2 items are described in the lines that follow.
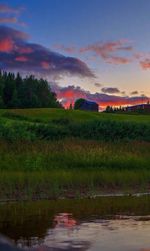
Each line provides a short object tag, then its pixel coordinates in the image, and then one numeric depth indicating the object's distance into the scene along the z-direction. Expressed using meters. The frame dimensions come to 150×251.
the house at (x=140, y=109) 120.00
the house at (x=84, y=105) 155.25
